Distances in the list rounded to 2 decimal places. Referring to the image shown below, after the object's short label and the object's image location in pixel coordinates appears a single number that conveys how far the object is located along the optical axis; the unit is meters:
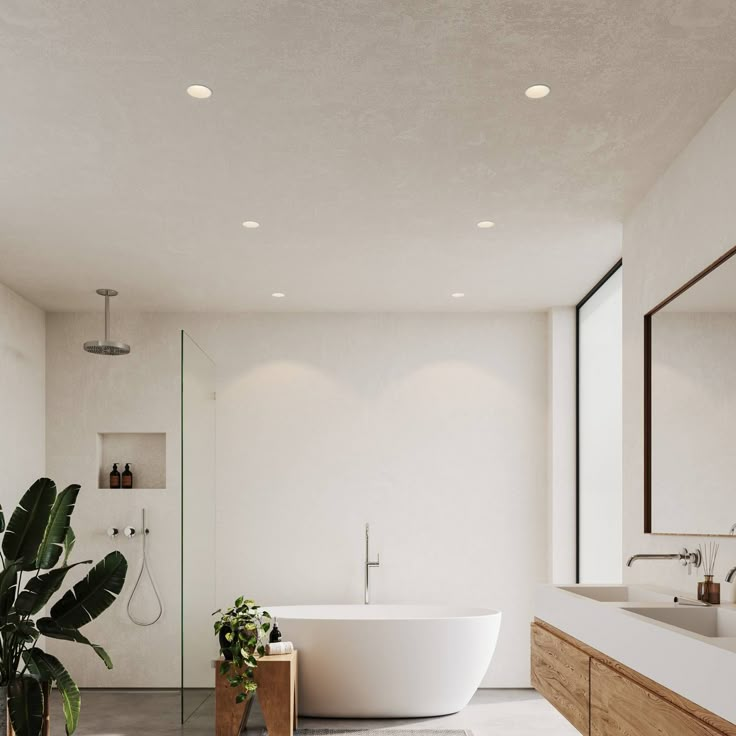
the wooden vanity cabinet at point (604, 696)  2.00
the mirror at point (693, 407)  2.73
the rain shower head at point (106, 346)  5.22
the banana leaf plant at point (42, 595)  3.88
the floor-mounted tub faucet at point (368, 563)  5.81
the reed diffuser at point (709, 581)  2.78
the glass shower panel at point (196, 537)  4.73
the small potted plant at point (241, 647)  4.66
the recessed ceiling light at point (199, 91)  2.66
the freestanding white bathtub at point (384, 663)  4.97
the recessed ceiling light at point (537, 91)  2.64
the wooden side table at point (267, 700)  4.69
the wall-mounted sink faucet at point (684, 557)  2.98
